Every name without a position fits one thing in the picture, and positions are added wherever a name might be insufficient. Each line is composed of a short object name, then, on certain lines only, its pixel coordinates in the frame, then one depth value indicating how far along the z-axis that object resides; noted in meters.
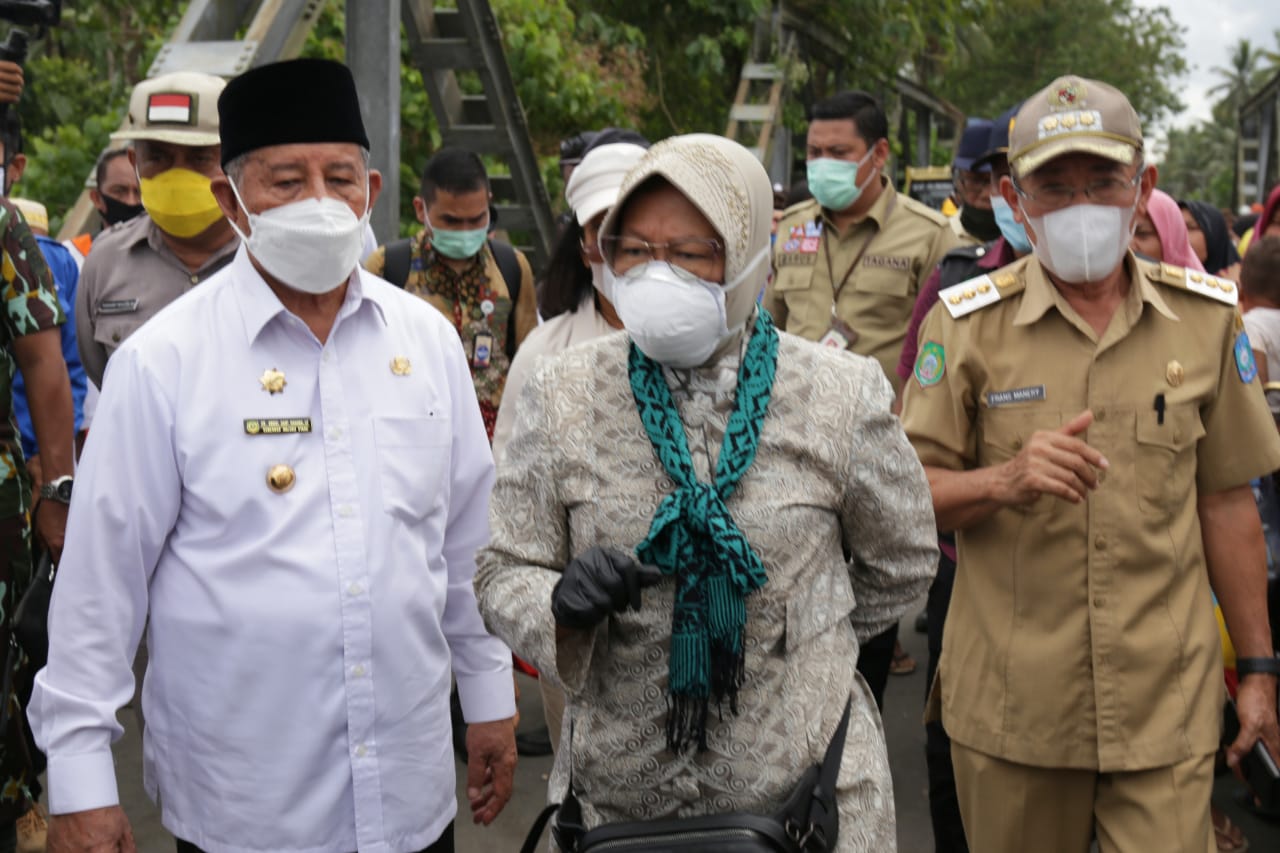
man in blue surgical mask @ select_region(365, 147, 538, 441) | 5.61
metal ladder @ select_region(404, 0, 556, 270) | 9.02
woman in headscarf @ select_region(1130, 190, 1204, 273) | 4.82
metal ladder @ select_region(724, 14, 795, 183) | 13.55
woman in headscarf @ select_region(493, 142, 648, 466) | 4.12
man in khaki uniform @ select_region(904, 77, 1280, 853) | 3.04
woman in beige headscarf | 2.32
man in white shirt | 2.56
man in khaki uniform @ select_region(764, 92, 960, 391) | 5.93
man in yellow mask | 4.39
